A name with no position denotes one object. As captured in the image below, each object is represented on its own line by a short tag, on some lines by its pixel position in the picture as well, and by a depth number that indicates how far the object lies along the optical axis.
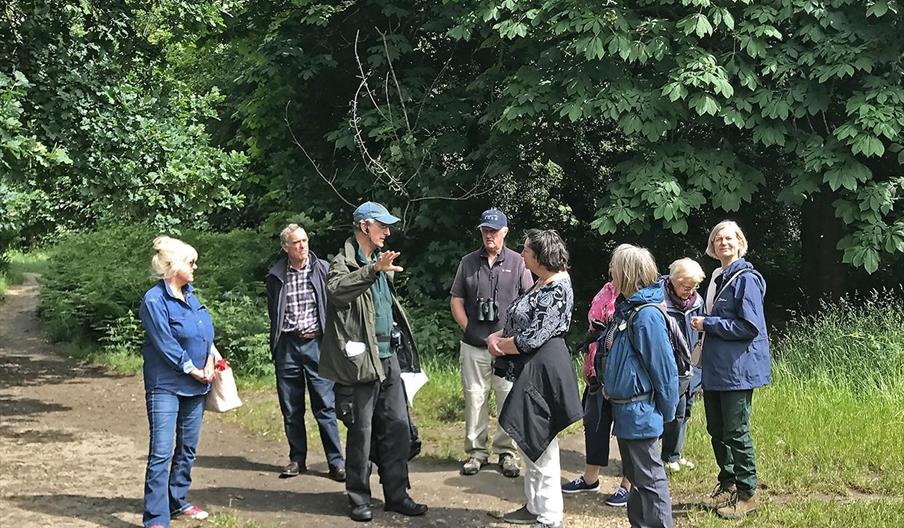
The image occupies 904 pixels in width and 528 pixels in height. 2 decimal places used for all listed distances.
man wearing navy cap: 6.75
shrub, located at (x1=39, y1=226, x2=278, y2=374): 11.43
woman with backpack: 4.95
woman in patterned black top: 5.31
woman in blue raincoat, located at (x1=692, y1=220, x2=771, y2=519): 5.56
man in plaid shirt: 6.93
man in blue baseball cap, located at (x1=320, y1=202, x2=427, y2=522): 5.71
